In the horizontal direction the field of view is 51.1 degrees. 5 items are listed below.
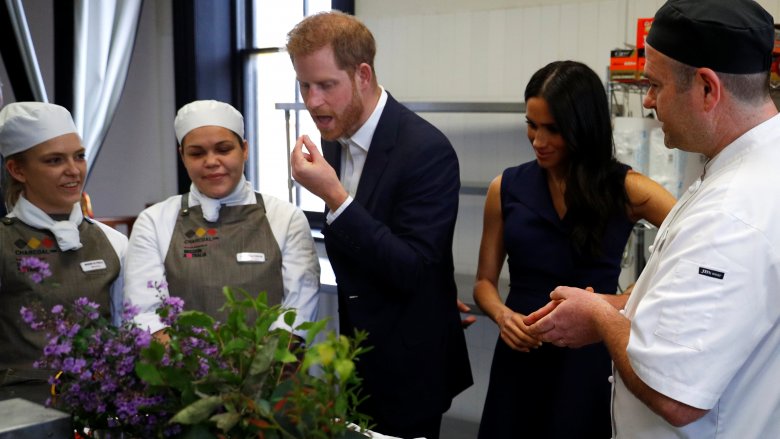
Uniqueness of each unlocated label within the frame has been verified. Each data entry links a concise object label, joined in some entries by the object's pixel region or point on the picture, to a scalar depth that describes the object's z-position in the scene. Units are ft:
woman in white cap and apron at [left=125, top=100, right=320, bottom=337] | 6.43
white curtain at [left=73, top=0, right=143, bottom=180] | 12.85
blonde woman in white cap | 6.29
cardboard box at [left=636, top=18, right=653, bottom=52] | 8.61
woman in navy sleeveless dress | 6.28
